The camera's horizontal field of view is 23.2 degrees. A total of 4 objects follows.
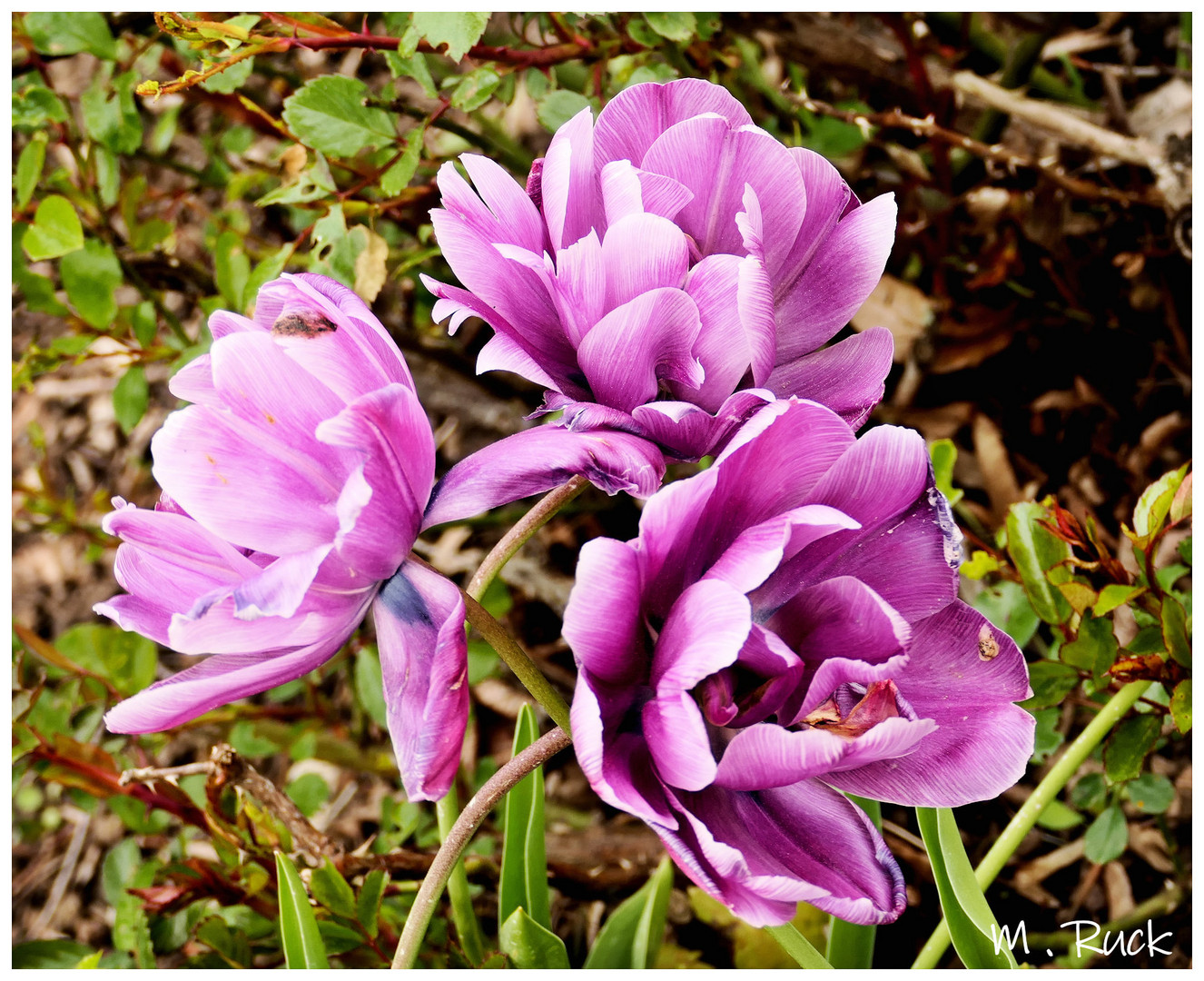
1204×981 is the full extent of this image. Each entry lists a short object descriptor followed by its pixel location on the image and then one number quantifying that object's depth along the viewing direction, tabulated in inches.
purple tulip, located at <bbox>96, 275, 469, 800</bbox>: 23.5
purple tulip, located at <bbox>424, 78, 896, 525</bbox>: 24.0
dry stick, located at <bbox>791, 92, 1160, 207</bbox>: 33.5
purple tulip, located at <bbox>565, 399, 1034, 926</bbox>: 22.9
